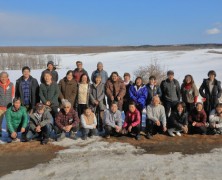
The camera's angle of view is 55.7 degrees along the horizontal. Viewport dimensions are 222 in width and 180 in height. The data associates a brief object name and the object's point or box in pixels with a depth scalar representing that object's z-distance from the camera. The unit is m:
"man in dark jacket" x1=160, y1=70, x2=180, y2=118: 5.23
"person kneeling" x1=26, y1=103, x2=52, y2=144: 4.66
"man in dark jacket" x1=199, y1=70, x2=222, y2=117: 5.29
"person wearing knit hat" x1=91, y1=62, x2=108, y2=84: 5.64
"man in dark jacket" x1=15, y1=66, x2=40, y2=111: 4.82
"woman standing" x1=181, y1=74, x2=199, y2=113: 5.22
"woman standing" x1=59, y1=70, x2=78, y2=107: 5.08
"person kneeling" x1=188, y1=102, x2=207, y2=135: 5.02
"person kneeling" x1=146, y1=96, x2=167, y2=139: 4.96
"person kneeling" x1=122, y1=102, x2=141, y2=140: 4.85
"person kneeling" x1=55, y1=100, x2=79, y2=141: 4.75
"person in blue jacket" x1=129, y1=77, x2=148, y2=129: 5.20
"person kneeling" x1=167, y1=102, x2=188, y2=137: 4.99
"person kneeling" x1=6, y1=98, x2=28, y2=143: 4.59
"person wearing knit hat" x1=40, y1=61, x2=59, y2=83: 5.42
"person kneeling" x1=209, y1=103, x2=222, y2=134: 4.99
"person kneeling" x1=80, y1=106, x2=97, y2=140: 4.80
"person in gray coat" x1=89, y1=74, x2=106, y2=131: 5.16
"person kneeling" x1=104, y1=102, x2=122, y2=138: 4.85
